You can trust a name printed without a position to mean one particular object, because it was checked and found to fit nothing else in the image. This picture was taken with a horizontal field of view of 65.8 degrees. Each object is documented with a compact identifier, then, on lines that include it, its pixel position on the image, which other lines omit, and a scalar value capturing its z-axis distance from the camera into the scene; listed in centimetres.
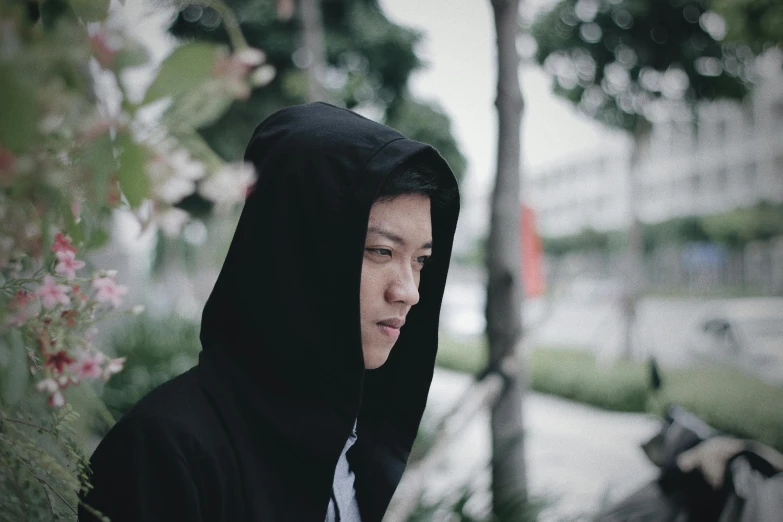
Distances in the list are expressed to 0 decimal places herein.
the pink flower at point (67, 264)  81
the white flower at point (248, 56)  84
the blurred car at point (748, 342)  903
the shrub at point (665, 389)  537
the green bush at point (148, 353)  486
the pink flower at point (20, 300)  75
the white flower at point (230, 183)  105
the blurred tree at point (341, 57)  842
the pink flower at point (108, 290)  91
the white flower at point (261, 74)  132
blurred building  3272
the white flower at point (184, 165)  82
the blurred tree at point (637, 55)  744
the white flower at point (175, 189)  96
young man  86
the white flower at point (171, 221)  101
